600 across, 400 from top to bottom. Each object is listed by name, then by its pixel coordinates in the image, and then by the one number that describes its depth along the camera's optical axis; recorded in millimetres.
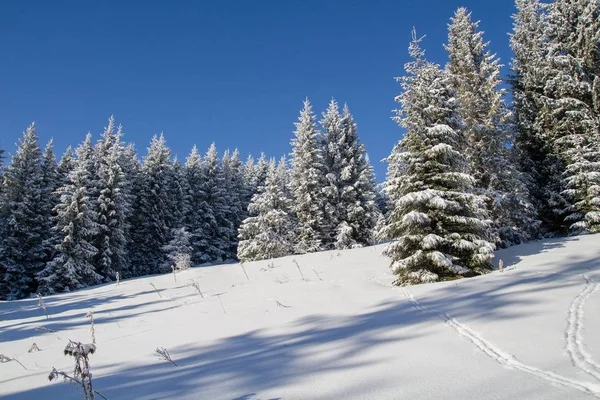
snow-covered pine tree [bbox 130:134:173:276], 35750
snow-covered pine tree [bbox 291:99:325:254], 25203
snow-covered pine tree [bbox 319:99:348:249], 25641
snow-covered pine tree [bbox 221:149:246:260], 41519
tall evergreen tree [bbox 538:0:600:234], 16391
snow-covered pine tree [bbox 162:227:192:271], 32688
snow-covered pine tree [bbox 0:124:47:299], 27719
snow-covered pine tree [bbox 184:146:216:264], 38438
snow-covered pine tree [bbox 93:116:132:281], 29500
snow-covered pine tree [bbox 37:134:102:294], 25844
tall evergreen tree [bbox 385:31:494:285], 9383
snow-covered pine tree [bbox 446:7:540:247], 15547
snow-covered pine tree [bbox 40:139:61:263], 29466
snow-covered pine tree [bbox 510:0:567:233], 19234
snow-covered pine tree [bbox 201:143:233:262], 39938
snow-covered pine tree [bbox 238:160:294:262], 24297
